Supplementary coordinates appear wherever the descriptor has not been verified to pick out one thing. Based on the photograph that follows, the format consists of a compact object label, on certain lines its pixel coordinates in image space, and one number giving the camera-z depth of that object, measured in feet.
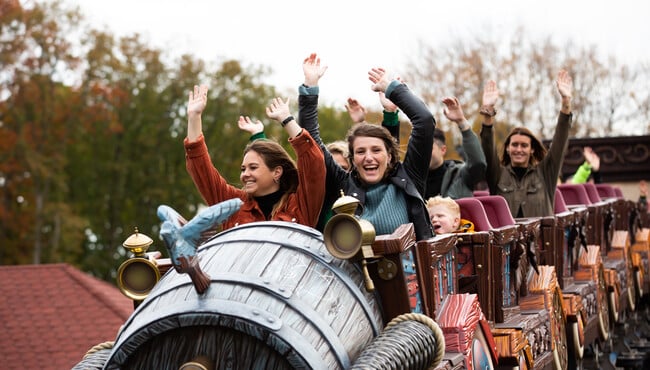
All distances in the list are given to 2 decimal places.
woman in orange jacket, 34.01
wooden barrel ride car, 23.33
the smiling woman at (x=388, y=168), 32.83
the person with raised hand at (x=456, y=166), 47.06
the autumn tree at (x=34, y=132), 203.42
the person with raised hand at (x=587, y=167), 87.75
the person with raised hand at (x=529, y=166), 55.81
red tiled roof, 53.73
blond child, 39.49
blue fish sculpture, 23.47
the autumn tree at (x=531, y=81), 258.52
